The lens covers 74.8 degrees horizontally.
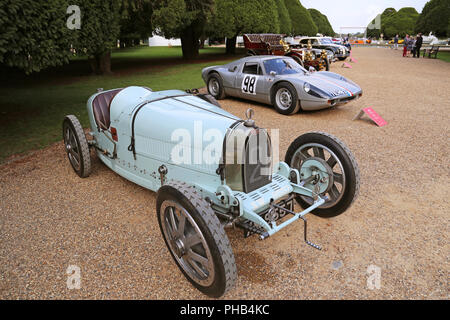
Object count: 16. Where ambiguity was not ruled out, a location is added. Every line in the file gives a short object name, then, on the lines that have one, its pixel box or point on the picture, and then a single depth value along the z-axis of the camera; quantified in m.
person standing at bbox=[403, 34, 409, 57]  26.76
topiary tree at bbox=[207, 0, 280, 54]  22.34
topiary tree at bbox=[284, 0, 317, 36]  51.50
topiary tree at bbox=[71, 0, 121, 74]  7.95
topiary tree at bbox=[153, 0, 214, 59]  13.02
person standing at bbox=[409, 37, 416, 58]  26.18
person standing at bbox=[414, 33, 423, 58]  24.17
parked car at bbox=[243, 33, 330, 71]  15.02
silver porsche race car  7.77
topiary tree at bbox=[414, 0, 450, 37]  35.78
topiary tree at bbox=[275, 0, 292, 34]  34.18
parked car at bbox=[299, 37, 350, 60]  22.28
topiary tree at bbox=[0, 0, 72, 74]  5.14
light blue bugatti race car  2.50
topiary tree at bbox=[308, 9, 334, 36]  83.06
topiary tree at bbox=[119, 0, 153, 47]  14.65
